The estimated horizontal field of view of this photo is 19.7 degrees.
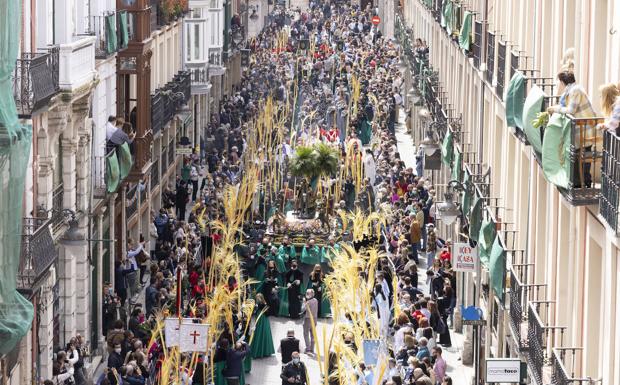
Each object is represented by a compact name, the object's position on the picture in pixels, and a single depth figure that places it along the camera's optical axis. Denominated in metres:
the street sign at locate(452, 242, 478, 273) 38.31
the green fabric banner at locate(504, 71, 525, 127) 30.12
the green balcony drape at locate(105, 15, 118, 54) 44.53
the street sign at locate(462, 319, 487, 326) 34.50
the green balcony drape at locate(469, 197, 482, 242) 37.94
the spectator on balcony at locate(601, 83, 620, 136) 20.44
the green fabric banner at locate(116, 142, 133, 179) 45.16
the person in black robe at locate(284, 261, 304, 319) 46.62
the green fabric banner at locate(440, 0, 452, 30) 53.91
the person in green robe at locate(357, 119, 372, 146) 74.69
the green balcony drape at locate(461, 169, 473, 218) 41.38
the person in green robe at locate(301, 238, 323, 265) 49.53
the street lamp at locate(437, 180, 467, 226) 39.22
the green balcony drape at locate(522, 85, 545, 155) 27.08
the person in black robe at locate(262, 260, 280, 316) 46.38
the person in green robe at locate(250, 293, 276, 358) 42.34
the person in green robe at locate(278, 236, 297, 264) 48.19
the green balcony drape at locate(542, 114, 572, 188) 23.36
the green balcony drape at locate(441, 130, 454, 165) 48.78
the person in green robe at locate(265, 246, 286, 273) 47.69
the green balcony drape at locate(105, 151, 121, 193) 43.31
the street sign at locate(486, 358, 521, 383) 28.98
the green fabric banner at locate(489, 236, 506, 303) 32.59
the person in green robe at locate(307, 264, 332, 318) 45.47
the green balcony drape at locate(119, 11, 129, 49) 47.66
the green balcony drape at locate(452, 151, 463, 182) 45.12
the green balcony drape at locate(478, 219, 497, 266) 35.22
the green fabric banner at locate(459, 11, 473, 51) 44.78
